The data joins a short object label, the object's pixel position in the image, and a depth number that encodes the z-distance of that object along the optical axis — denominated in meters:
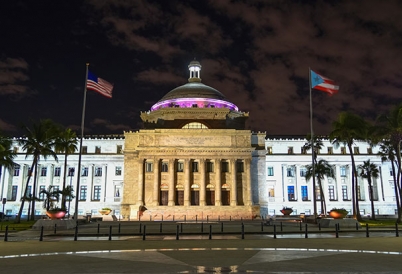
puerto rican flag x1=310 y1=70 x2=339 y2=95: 43.47
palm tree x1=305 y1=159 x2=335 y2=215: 68.69
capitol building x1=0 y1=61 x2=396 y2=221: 76.25
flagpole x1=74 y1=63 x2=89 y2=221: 41.62
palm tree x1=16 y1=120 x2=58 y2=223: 56.69
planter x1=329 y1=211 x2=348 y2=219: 39.88
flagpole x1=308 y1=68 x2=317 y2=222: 44.72
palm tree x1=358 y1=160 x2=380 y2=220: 73.34
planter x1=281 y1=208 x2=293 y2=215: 76.00
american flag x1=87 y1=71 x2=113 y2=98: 41.69
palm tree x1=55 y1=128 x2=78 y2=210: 60.49
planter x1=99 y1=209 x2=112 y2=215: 66.42
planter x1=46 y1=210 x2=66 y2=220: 40.34
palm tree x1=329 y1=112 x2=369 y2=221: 56.59
